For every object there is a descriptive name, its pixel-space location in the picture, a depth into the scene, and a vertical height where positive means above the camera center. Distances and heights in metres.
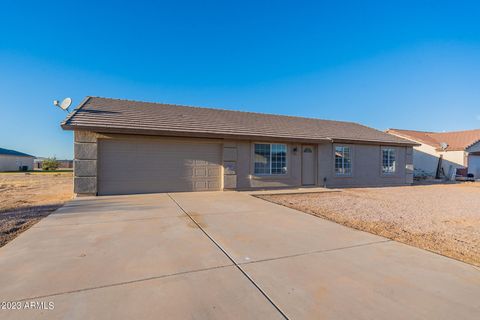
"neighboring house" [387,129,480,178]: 21.50 +1.17
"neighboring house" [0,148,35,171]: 37.31 -0.06
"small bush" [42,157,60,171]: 36.04 -0.60
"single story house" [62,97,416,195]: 9.53 +0.57
